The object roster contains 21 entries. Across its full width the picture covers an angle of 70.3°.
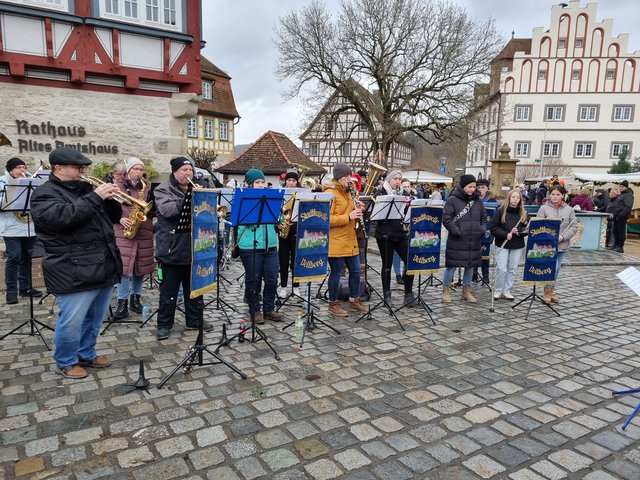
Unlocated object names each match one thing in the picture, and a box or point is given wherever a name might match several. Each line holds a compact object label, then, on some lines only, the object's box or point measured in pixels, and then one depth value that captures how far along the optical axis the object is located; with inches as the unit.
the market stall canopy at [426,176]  855.1
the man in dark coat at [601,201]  635.5
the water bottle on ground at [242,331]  207.0
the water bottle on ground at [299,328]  205.6
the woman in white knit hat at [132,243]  229.7
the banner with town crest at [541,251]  271.9
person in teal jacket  223.6
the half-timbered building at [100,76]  383.2
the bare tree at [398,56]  871.1
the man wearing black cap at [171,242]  198.8
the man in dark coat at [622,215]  540.1
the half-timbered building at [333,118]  945.7
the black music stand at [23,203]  209.6
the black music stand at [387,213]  248.1
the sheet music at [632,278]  138.6
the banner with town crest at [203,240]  163.8
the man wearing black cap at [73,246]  153.3
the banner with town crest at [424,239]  263.0
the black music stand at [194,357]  167.7
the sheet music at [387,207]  247.4
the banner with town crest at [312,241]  220.8
